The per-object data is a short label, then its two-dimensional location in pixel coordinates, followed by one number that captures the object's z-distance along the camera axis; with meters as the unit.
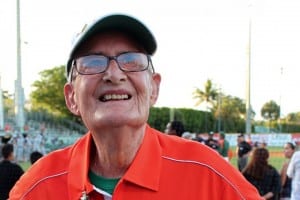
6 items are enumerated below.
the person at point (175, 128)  8.42
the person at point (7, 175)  7.21
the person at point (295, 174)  7.40
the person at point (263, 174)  7.77
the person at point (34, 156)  8.05
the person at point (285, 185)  8.64
